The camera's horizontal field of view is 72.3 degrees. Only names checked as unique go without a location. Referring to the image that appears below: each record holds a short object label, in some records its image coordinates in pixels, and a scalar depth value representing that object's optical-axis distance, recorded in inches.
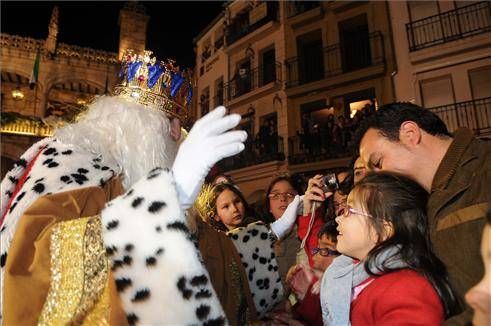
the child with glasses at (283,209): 138.7
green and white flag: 691.4
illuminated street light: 774.5
